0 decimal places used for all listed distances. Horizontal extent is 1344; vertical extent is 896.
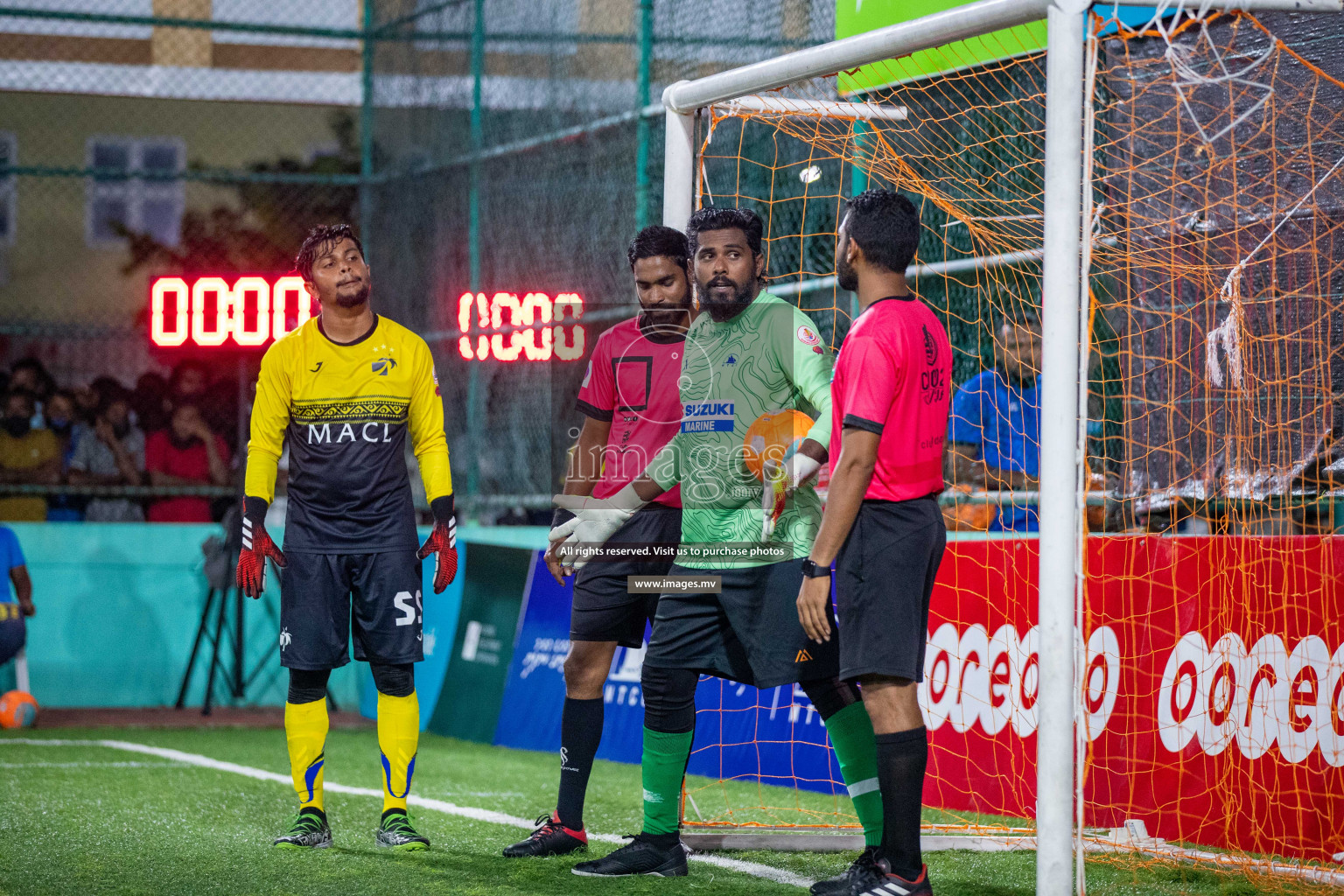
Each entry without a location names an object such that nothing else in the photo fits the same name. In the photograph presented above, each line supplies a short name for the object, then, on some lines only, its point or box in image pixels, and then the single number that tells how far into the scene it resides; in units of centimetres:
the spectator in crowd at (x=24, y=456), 2184
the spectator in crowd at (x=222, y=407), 2344
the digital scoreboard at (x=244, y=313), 2169
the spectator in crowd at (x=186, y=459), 2255
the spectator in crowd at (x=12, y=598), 1781
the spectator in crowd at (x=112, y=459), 2228
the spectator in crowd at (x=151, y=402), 2314
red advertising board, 1014
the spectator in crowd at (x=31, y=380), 2239
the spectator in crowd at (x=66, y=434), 2194
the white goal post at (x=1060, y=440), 768
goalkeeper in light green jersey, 876
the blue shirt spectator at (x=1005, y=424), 1271
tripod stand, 1952
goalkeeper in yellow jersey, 1001
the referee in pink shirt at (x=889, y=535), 785
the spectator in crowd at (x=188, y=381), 2333
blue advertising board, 1316
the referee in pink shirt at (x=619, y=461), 968
